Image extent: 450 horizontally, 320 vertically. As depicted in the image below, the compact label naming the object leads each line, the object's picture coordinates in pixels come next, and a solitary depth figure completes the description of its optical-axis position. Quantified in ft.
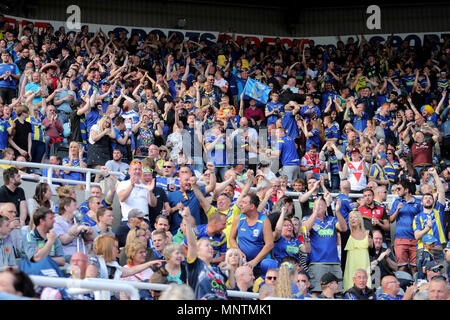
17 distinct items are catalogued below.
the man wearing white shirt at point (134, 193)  64.49
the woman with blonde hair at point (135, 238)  53.36
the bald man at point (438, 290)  47.78
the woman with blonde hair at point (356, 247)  68.85
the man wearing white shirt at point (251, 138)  92.84
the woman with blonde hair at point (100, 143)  81.41
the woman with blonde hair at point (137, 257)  51.26
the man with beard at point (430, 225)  73.67
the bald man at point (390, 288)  56.59
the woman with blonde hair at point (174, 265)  47.09
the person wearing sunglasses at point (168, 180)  72.18
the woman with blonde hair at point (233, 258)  52.32
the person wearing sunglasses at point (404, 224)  74.95
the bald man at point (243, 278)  52.01
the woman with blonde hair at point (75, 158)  79.10
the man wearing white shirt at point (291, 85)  120.39
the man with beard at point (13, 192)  60.08
